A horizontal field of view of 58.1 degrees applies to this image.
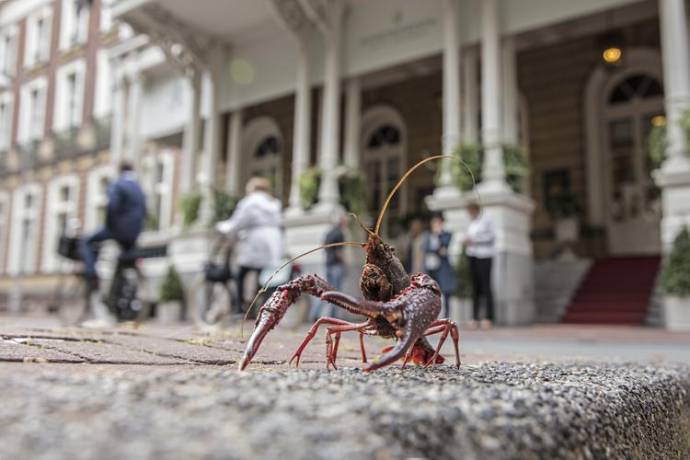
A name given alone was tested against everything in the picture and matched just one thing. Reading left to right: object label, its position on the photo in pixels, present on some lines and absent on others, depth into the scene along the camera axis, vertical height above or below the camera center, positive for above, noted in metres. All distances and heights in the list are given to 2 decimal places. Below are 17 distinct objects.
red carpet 9.21 +0.25
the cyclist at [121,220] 7.41 +0.96
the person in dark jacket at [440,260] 8.49 +0.62
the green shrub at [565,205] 12.50 +2.04
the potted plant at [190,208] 13.39 +1.99
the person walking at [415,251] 9.54 +0.84
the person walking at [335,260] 9.11 +0.64
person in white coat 6.93 +0.78
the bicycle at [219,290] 7.38 +0.15
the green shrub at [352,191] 11.82 +2.15
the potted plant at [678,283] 7.47 +0.31
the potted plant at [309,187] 11.78 +2.20
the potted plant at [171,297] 12.94 +0.08
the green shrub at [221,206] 13.38 +2.05
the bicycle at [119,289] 7.71 +0.14
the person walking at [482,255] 8.27 +0.68
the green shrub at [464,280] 9.10 +0.36
